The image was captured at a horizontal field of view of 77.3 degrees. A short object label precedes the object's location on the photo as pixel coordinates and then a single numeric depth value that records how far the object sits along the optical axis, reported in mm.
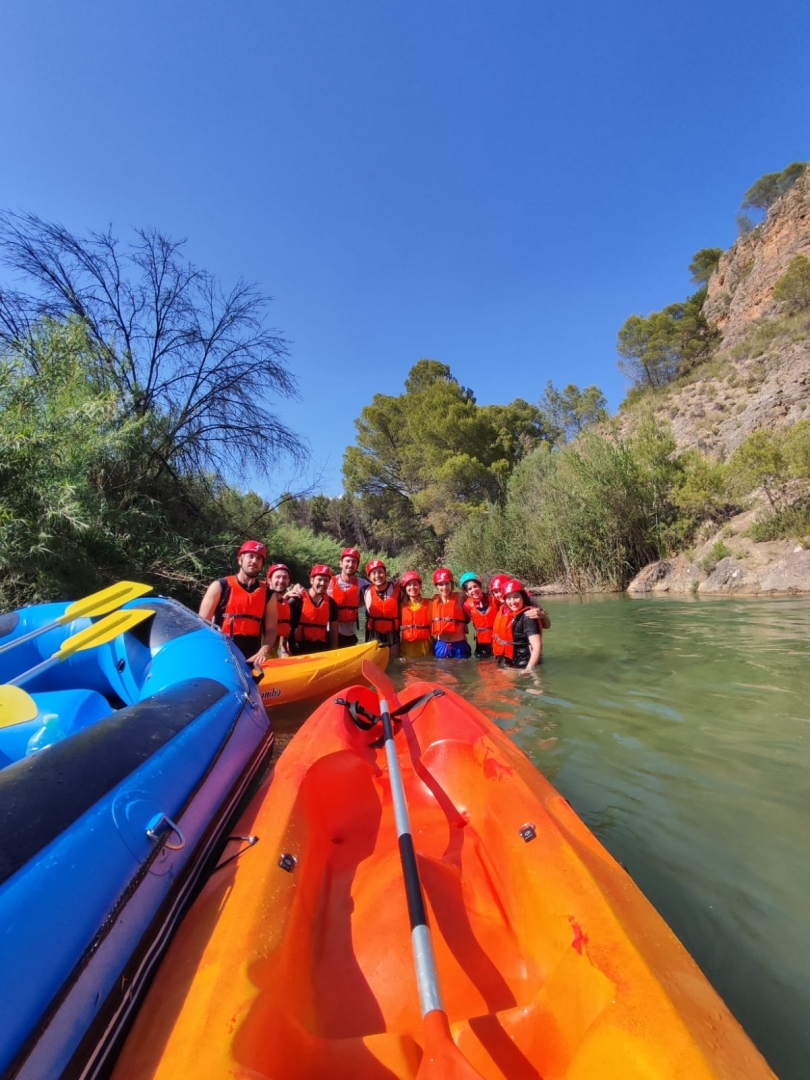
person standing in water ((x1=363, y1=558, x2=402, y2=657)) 6180
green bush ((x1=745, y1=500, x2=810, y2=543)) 10742
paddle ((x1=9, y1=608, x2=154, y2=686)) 2757
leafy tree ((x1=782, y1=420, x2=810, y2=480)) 11094
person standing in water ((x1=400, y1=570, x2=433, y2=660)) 6473
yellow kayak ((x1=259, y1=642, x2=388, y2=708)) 4074
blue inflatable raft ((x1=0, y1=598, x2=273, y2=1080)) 937
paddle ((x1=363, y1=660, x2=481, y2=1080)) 837
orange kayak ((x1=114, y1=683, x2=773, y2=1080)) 944
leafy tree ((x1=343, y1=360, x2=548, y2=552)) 24422
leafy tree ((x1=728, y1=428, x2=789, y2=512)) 11602
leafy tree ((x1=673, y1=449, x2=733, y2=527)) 13367
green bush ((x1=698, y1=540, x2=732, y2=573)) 11672
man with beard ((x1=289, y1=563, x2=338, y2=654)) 5727
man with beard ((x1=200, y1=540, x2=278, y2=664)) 4551
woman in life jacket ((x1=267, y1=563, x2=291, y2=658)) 5398
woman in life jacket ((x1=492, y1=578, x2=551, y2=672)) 5270
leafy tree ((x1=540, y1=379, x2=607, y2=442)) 39975
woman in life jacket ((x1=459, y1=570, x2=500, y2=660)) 6203
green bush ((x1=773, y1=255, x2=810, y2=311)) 24281
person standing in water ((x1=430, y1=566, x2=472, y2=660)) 6191
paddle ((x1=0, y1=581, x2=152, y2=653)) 3251
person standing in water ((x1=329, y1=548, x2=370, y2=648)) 6129
